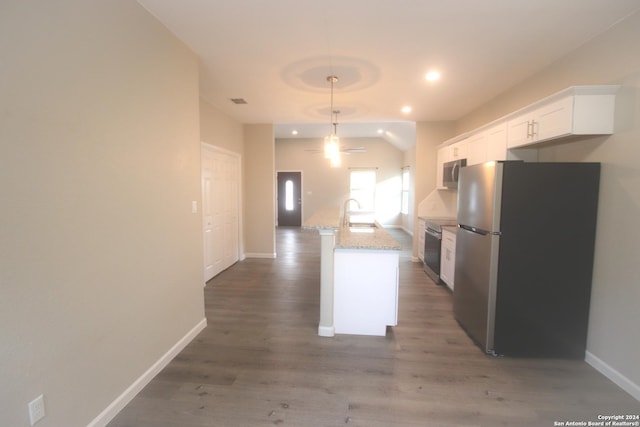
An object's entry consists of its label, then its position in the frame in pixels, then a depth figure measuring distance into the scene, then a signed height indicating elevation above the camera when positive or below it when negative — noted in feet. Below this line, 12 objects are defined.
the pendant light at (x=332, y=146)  10.85 +1.80
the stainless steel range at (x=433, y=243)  13.83 -2.62
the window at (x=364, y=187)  31.73 +0.54
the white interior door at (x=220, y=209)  14.26 -1.04
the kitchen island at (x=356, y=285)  8.97 -2.98
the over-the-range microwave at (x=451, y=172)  13.61 +1.04
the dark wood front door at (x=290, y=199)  32.76 -0.90
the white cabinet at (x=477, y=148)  11.55 +1.90
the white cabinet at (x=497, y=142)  10.11 +1.88
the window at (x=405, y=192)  28.89 +0.01
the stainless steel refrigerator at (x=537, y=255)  7.48 -1.68
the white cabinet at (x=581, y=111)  6.94 +2.06
